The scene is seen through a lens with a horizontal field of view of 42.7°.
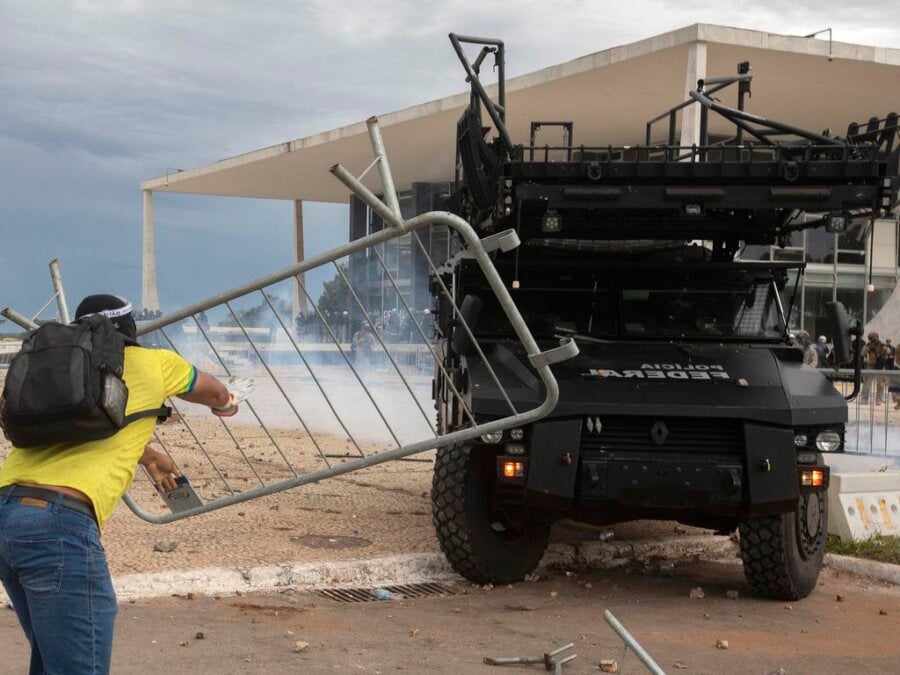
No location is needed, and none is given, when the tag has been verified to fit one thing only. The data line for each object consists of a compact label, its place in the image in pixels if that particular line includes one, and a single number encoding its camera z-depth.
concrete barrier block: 8.68
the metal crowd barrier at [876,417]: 13.05
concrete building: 22.05
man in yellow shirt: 3.29
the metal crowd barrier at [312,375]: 4.45
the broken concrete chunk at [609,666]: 5.32
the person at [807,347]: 7.77
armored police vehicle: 6.49
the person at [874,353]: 22.96
